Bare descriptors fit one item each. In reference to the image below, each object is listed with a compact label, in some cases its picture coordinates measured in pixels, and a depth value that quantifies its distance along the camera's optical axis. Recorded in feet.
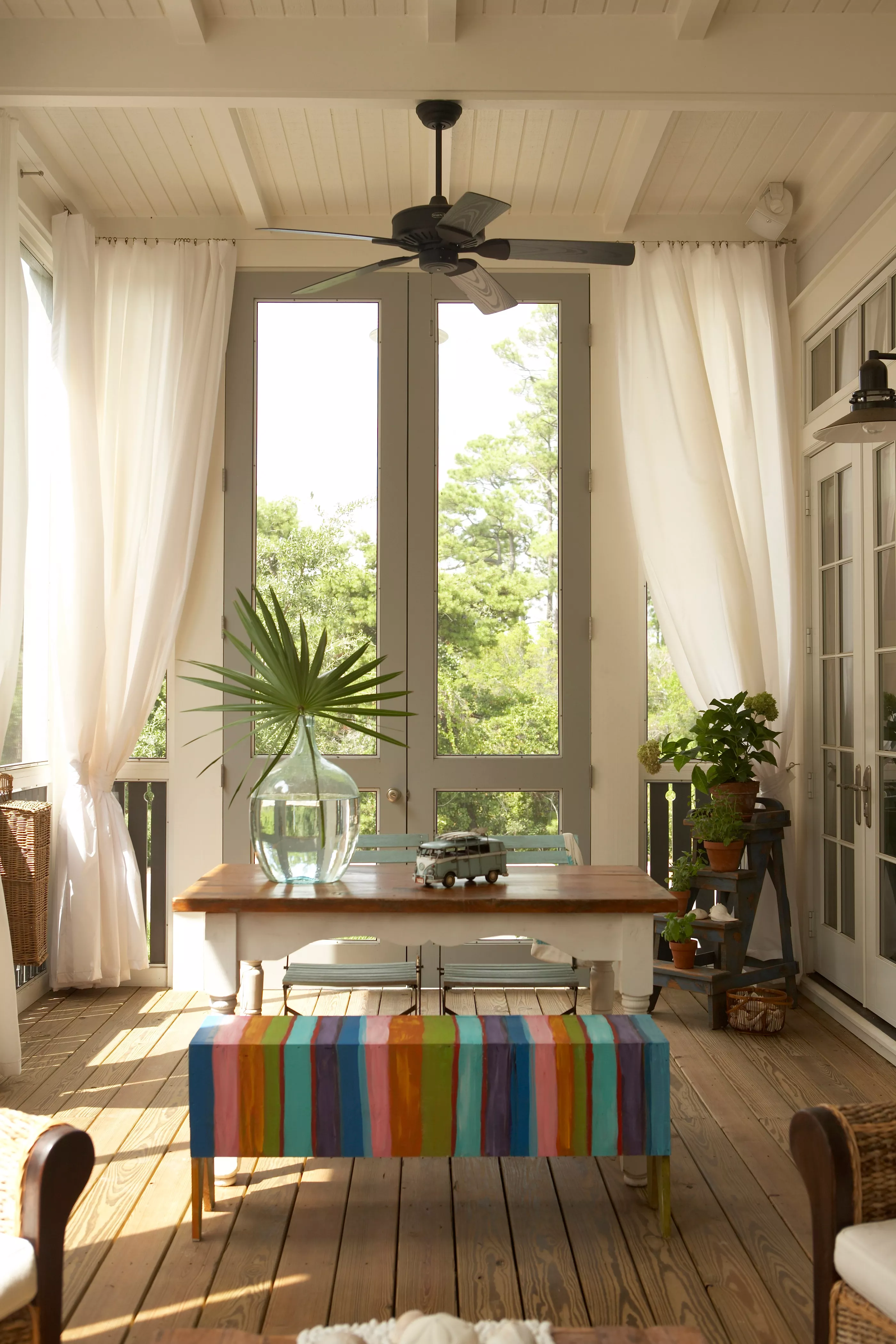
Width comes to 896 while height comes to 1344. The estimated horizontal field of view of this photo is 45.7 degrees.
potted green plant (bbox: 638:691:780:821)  14.51
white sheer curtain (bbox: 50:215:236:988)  15.11
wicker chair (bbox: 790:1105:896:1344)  5.79
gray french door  16.24
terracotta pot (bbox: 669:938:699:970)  14.16
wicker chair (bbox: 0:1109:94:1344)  5.55
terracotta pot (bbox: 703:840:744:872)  14.51
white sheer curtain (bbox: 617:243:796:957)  15.65
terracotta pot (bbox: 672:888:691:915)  14.67
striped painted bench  8.22
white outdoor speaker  15.33
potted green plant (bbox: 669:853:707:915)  14.60
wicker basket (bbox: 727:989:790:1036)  13.48
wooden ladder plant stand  13.91
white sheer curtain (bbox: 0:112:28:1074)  12.49
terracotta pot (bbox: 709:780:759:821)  14.66
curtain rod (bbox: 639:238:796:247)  16.22
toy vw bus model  9.72
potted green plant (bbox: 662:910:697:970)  14.05
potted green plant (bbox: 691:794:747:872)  14.40
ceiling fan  10.07
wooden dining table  9.16
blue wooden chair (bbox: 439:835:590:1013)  11.57
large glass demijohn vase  9.59
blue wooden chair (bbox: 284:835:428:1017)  11.91
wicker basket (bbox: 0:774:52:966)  13.80
